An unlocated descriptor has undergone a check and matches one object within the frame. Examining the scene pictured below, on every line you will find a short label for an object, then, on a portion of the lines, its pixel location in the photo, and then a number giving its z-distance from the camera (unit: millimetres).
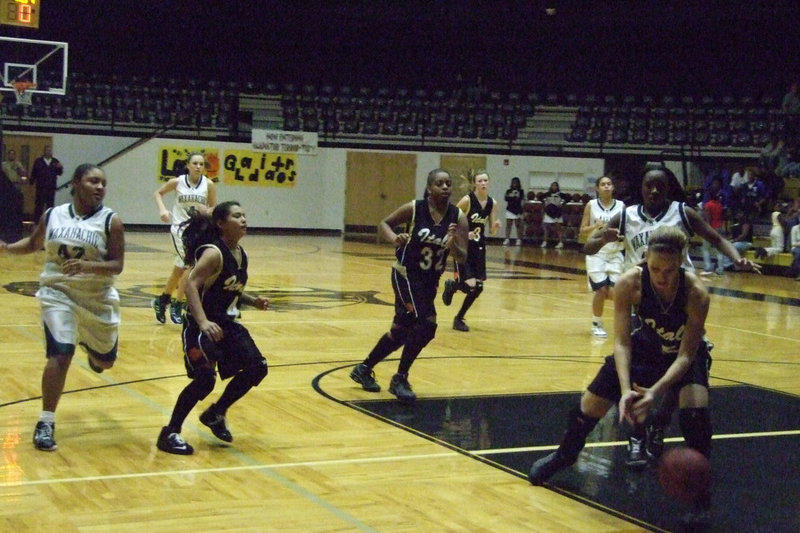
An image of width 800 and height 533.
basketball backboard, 26875
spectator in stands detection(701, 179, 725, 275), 20688
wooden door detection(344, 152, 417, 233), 29984
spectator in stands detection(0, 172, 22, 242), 21148
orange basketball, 4711
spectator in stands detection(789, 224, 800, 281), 19797
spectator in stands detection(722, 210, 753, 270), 20297
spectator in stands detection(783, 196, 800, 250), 20778
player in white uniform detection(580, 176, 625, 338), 11148
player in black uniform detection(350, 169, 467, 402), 7648
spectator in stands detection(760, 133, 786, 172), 24656
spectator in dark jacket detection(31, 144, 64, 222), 23984
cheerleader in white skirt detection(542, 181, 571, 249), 27609
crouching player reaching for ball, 4961
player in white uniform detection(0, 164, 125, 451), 5934
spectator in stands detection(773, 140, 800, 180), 24078
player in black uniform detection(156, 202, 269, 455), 5926
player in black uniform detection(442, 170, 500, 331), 11641
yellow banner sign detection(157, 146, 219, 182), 28000
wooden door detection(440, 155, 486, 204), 29625
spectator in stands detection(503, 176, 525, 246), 27953
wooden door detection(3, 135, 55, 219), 26703
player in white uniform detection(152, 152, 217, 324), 11031
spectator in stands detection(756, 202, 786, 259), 20766
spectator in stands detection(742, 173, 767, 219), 23109
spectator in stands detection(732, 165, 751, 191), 23678
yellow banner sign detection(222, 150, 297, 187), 28781
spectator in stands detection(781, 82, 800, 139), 25328
